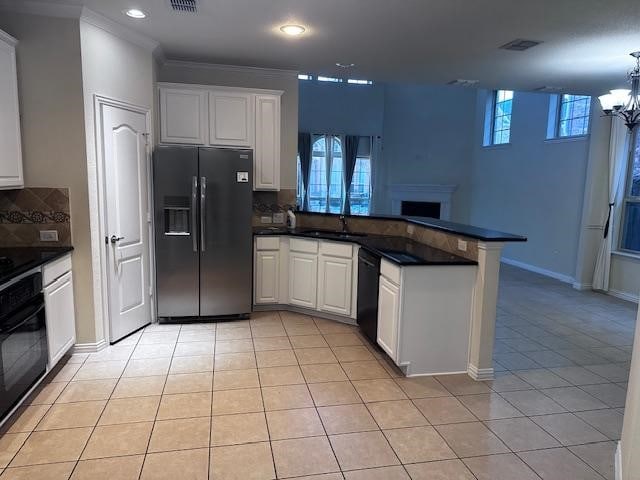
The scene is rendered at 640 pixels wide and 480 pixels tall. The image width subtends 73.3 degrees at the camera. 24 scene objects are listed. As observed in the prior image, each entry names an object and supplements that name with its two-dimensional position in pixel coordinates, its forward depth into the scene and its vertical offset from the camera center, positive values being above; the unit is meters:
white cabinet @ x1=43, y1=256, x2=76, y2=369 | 2.98 -0.93
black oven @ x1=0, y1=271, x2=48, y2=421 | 2.38 -0.93
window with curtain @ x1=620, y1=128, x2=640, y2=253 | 5.79 -0.14
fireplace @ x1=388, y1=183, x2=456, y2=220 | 9.70 -0.16
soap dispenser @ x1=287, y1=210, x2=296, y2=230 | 4.97 -0.36
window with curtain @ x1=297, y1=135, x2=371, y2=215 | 9.64 +0.26
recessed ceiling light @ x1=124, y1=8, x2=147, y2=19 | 3.21 +1.30
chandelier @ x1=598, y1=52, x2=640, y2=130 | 3.94 +0.90
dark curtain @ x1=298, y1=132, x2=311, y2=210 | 9.41 +0.79
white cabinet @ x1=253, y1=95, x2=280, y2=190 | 4.63 +0.49
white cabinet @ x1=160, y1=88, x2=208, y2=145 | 4.35 +0.72
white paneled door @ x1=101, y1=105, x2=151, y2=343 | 3.62 -0.29
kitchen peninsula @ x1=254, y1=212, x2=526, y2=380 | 3.15 -0.77
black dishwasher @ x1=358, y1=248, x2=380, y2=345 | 3.66 -0.90
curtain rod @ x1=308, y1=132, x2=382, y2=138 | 9.52 +1.24
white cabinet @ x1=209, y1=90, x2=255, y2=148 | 4.48 +0.73
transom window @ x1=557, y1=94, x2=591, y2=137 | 6.59 +1.27
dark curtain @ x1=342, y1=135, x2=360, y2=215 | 9.57 +0.81
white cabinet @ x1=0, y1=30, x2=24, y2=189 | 2.96 +0.44
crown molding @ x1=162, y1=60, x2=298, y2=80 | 4.63 +1.31
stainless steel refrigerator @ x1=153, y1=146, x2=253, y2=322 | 4.09 -0.41
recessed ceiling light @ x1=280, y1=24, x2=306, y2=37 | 3.48 +1.31
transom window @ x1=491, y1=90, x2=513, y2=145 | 8.61 +1.57
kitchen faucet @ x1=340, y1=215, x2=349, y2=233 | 4.82 -0.36
